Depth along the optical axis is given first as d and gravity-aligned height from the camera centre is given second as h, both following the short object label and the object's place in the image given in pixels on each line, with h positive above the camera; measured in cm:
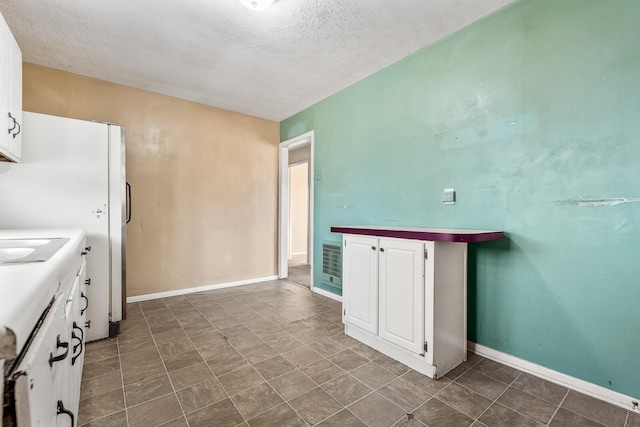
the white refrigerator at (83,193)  230 +17
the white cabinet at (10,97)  191 +83
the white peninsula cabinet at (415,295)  201 -62
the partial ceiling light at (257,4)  210 +153
